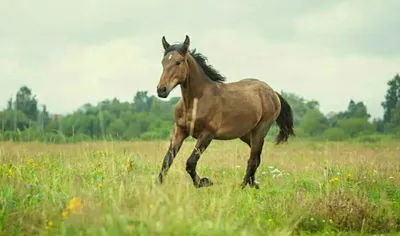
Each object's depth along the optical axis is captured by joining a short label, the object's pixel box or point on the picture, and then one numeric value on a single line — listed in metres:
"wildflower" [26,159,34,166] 11.86
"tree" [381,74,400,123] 76.50
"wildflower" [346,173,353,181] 11.83
